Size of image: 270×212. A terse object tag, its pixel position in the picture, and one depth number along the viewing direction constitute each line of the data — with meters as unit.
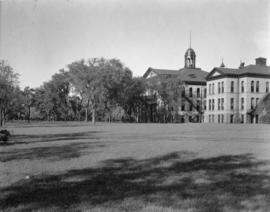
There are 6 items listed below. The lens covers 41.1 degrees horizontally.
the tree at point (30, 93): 99.04
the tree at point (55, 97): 89.81
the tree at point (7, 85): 39.16
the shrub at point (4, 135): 17.52
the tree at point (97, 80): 62.69
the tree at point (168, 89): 75.69
